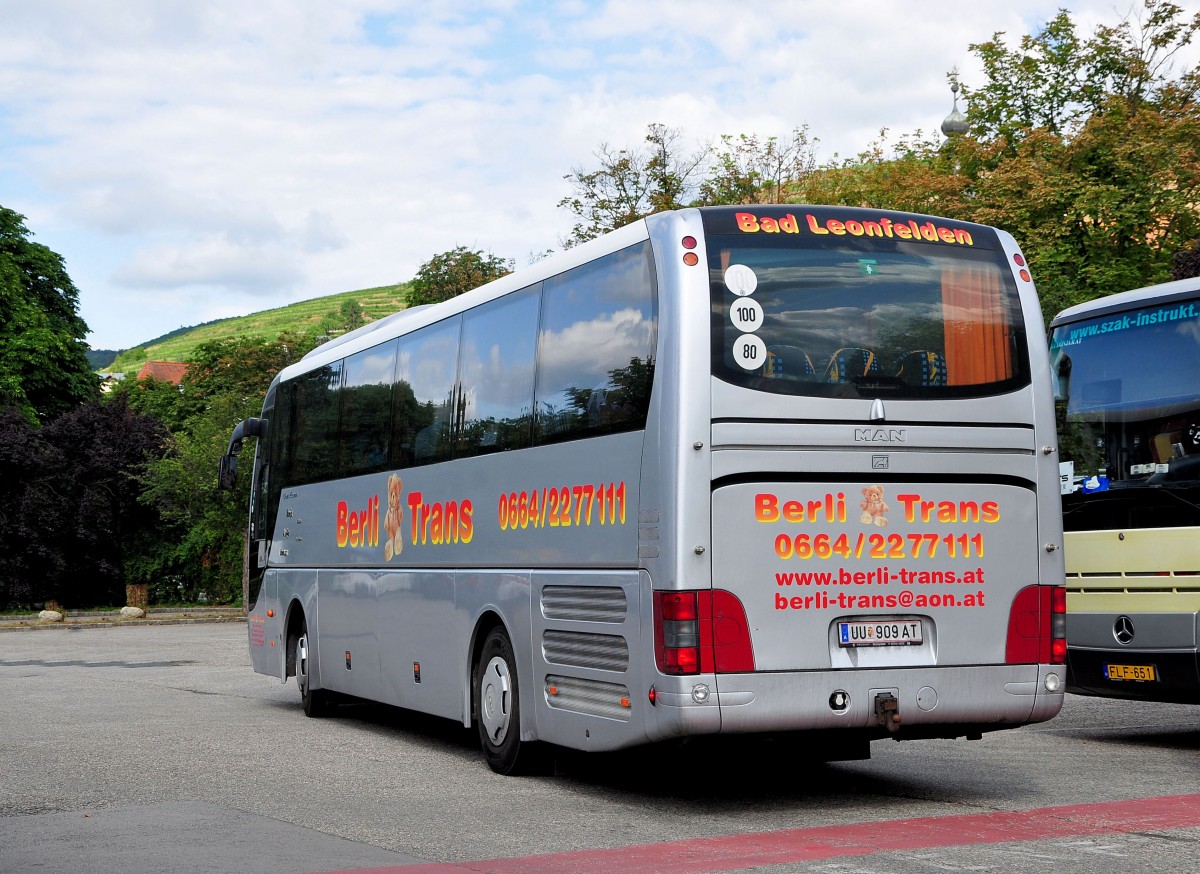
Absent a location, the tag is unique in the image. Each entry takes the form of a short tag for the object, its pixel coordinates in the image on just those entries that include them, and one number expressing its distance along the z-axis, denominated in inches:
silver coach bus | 353.1
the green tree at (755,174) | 1850.4
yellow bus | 478.0
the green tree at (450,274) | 2351.1
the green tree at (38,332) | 2107.5
